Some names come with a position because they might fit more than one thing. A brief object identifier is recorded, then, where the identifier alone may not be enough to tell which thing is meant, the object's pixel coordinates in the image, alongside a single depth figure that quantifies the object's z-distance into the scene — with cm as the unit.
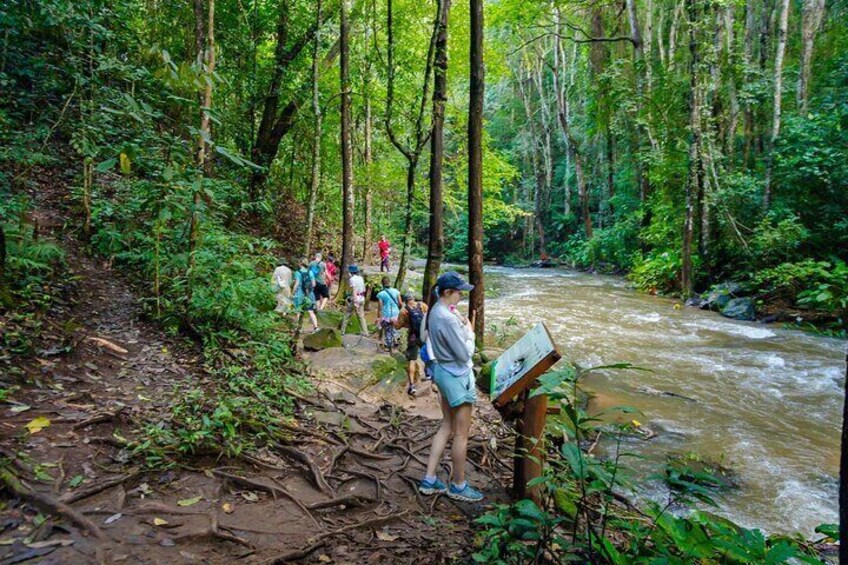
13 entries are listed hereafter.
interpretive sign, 359
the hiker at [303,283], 1110
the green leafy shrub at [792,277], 1277
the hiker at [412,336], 773
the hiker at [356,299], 1056
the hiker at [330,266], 1390
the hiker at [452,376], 428
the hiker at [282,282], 969
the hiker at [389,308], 989
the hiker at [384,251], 1934
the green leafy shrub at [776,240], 1408
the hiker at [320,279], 1189
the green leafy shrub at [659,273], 1878
